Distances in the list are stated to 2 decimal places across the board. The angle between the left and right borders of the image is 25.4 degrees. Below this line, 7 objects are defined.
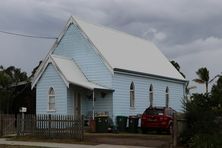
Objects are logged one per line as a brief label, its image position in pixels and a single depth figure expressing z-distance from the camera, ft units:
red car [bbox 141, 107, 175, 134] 103.14
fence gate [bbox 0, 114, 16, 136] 95.25
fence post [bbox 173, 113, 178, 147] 73.46
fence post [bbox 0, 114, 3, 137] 93.70
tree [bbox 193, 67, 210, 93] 207.62
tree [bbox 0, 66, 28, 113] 129.59
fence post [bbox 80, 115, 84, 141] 82.00
